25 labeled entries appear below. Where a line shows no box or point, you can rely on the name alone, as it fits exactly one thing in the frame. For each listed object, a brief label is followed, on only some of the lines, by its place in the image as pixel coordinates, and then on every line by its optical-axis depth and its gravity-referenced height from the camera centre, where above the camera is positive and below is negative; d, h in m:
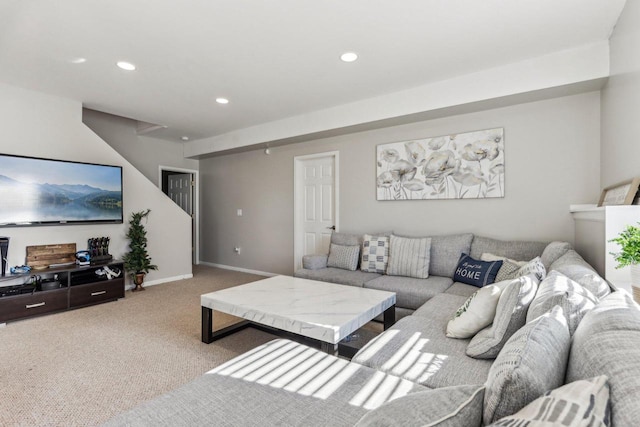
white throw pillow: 1.66 -0.55
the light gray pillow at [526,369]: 0.69 -0.38
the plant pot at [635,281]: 1.35 -0.31
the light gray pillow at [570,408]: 0.54 -0.36
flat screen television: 3.39 +0.27
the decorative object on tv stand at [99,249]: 3.96 -0.45
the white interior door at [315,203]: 4.68 +0.15
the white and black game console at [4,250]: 3.28 -0.36
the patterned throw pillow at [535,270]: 1.81 -0.35
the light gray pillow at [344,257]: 3.81 -0.55
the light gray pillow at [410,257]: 3.36 -0.49
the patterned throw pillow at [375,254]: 3.63 -0.49
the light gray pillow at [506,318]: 1.40 -0.48
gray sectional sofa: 0.63 -0.47
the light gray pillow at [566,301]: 1.12 -0.34
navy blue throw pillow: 2.88 -0.57
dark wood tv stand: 3.19 -0.88
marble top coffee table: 2.00 -0.68
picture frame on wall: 1.89 +0.12
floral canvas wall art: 3.38 +0.52
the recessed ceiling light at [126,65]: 2.92 +1.40
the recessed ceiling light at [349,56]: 2.77 +1.39
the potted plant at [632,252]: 1.22 -0.16
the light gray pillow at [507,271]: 2.69 -0.51
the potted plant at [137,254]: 4.37 -0.56
